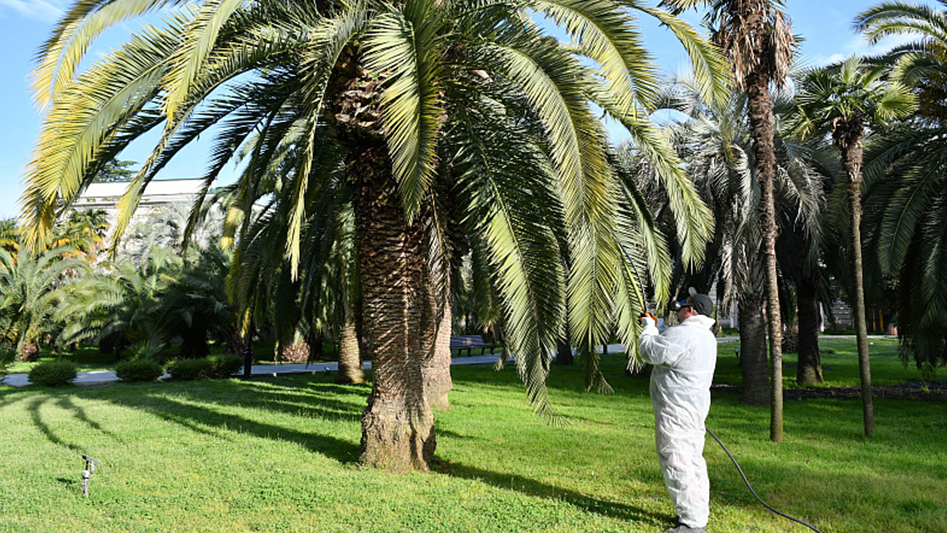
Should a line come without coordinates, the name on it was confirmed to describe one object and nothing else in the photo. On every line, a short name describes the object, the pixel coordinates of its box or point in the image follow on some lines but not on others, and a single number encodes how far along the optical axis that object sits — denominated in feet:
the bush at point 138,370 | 56.29
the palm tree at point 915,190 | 39.14
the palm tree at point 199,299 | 68.23
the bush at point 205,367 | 59.06
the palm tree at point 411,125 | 18.38
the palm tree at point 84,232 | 95.45
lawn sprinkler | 20.14
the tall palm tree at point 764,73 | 30.83
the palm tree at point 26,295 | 72.02
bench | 97.30
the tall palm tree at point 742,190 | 41.83
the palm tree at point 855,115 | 32.24
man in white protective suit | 16.98
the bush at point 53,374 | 52.42
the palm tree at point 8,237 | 99.09
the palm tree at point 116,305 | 67.67
